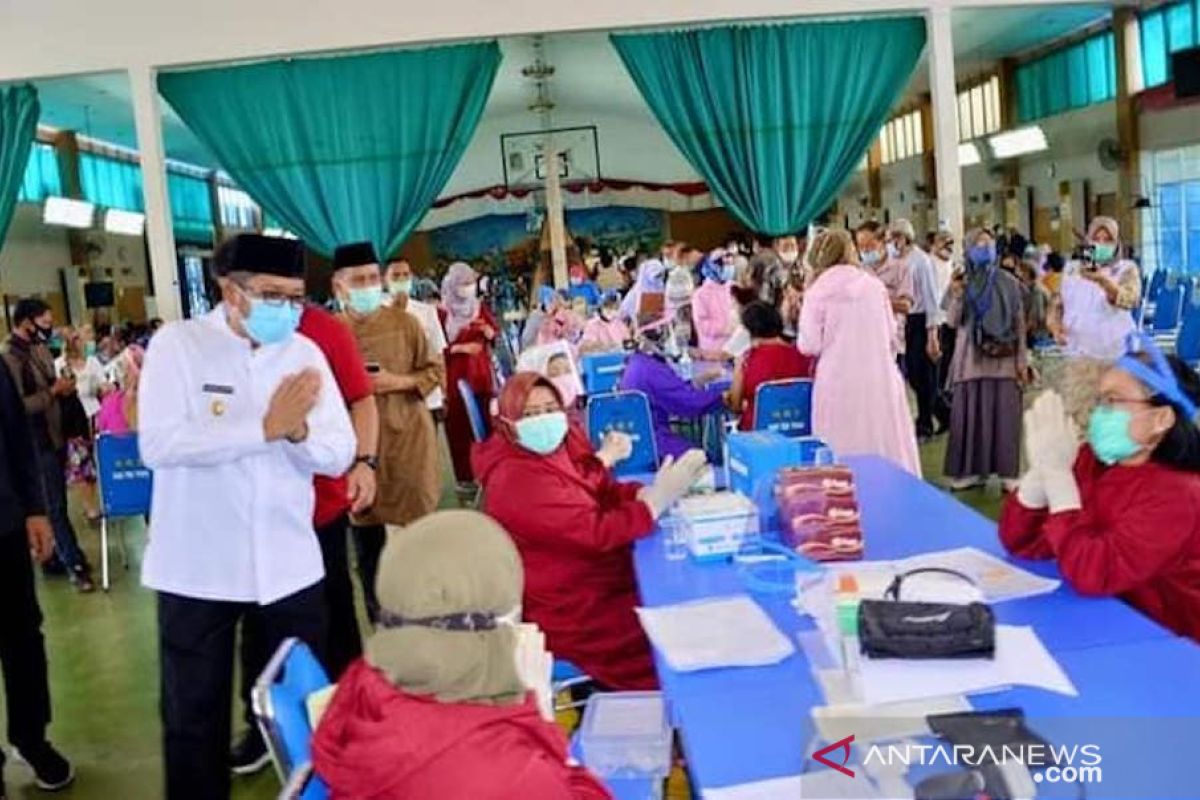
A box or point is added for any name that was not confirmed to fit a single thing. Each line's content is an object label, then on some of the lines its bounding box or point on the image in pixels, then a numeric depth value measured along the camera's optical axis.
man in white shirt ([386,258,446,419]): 5.25
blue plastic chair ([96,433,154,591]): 5.14
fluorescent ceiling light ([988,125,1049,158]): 14.63
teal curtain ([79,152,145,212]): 14.96
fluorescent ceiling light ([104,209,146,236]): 14.62
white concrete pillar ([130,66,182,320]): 6.96
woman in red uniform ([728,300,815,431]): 4.89
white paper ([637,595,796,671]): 1.89
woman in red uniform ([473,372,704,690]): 2.64
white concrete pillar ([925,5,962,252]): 7.08
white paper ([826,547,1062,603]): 2.05
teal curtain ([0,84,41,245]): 7.15
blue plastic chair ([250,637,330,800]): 1.56
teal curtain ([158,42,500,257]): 7.14
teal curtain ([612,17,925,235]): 7.23
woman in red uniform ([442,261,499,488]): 6.76
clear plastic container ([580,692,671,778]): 1.97
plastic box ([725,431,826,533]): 2.62
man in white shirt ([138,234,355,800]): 2.33
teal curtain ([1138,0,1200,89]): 11.38
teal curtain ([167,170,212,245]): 16.38
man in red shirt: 2.95
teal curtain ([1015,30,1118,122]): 13.30
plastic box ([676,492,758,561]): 2.49
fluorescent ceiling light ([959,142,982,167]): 16.41
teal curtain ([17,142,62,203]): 13.39
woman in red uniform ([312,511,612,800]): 1.32
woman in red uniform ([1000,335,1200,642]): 2.03
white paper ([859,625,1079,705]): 1.63
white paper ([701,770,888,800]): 1.41
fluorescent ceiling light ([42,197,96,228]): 13.05
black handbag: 1.71
